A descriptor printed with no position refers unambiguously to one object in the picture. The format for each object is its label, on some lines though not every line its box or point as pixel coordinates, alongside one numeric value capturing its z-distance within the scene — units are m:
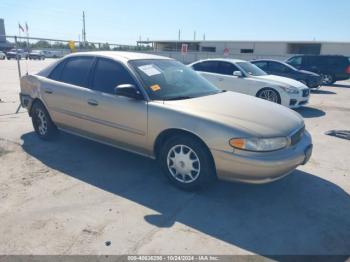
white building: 36.84
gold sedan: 3.35
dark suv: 17.14
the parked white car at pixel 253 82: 8.73
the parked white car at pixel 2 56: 39.59
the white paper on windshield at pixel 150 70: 4.18
